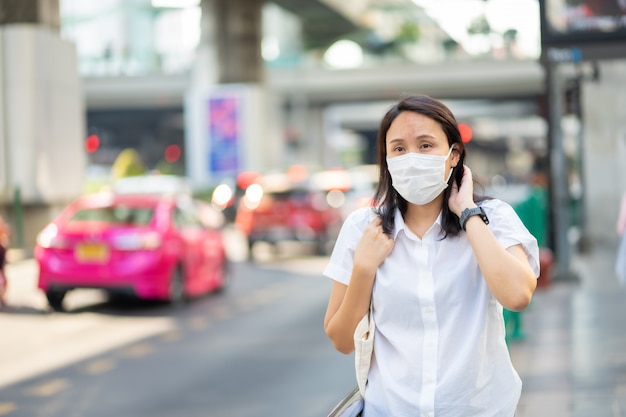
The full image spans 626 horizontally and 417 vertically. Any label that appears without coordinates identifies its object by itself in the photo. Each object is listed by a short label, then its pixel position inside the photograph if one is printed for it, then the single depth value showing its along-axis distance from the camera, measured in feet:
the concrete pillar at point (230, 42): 133.28
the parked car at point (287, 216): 71.82
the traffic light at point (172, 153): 320.09
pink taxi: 43.14
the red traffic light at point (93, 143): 164.04
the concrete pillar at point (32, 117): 75.36
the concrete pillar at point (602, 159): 78.07
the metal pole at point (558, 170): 52.12
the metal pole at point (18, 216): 73.31
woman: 9.50
